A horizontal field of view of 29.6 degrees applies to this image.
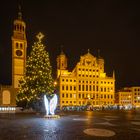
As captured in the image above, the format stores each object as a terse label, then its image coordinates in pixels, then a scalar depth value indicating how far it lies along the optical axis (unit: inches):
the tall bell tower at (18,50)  2709.2
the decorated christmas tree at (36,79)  1761.8
